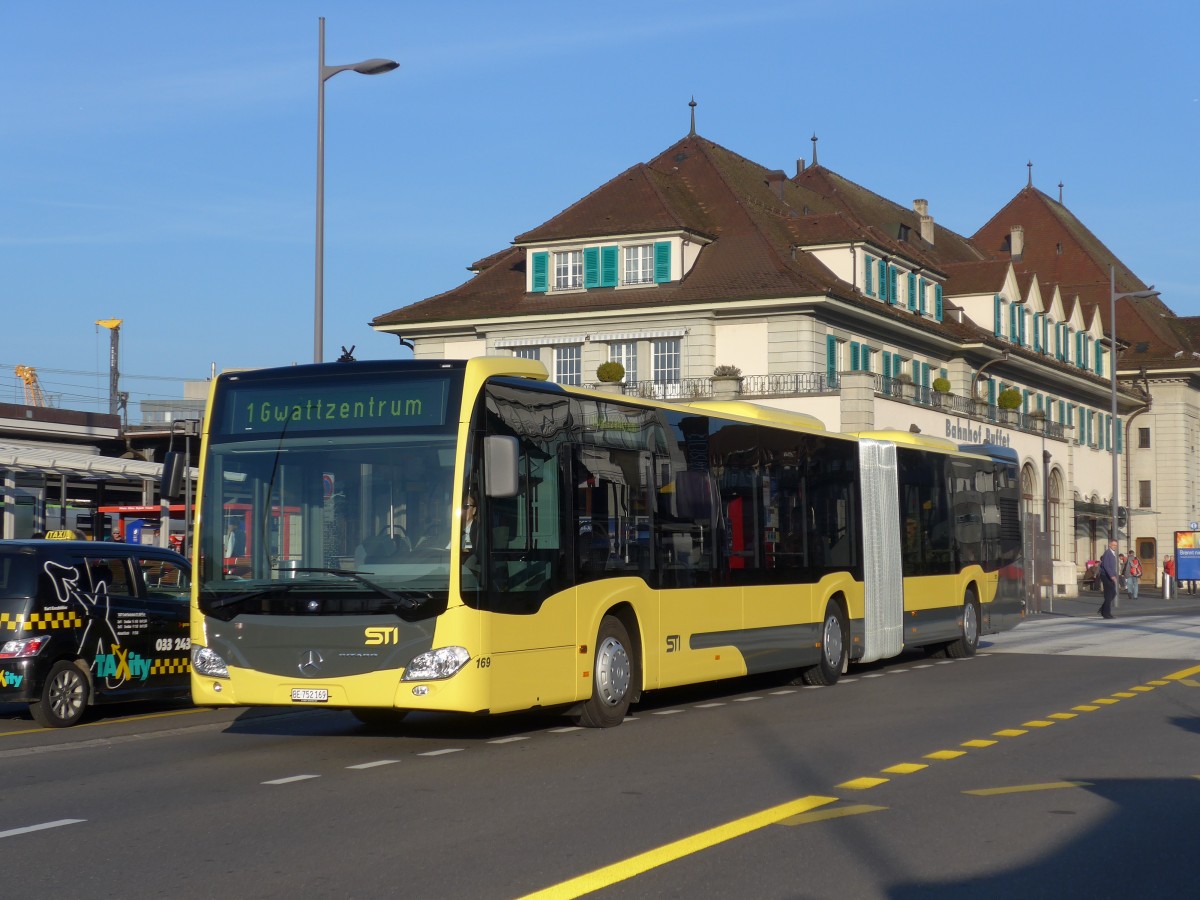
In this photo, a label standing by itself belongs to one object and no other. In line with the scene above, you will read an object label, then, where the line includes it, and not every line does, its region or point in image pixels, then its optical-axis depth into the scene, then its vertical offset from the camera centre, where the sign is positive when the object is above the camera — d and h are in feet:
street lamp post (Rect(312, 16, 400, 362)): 84.17 +21.20
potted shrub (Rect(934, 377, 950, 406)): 189.57 +20.25
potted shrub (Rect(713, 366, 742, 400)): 172.35 +19.17
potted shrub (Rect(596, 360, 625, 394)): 173.58 +20.30
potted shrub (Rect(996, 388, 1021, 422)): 208.01 +20.44
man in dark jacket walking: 140.36 -0.96
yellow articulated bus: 41.47 +0.85
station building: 174.91 +28.24
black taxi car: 51.06 -1.39
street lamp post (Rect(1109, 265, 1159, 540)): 186.50 +26.53
